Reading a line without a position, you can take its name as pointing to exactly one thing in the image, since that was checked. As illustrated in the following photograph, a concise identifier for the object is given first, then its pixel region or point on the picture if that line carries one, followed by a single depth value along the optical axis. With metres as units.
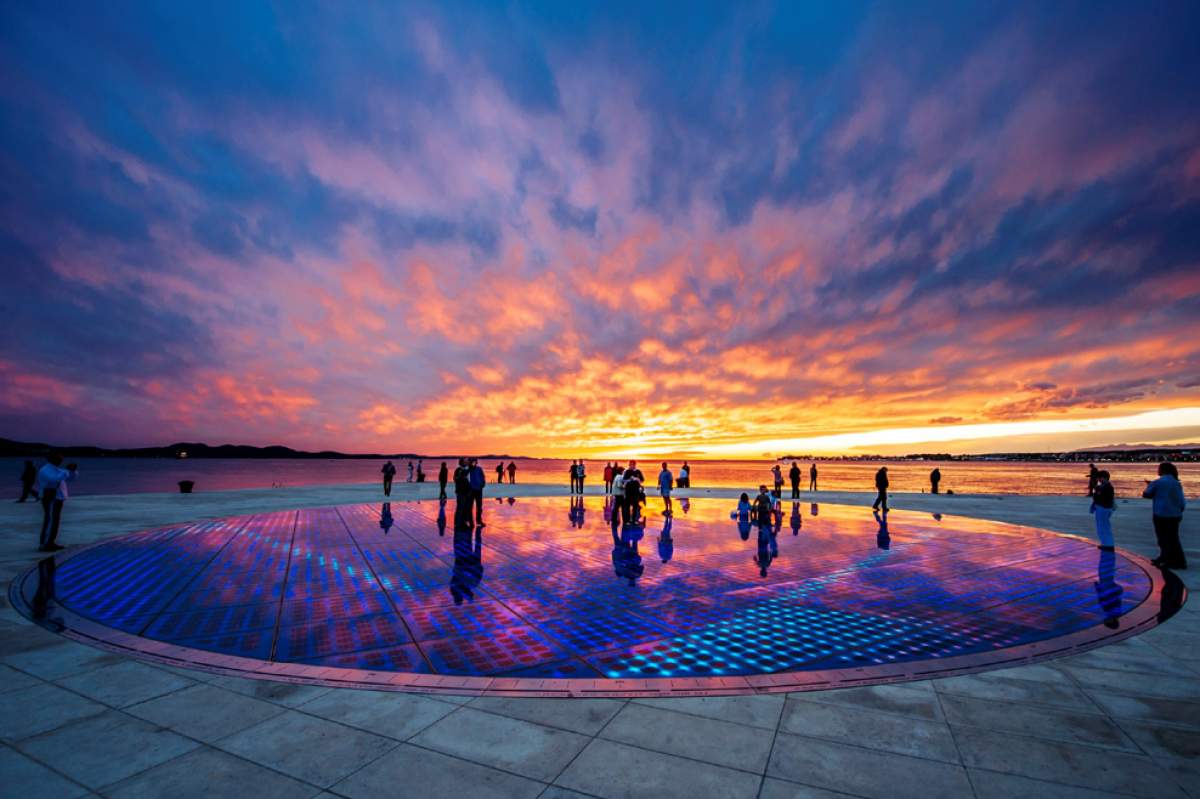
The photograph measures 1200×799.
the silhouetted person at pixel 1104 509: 10.90
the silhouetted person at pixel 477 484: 15.42
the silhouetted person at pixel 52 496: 10.37
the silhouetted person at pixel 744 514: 16.05
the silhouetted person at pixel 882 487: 20.23
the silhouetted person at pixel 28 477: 21.98
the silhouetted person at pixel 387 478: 25.09
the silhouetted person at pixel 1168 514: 9.29
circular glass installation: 5.25
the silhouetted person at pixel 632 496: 16.61
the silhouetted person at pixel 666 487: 20.09
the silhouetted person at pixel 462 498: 15.29
